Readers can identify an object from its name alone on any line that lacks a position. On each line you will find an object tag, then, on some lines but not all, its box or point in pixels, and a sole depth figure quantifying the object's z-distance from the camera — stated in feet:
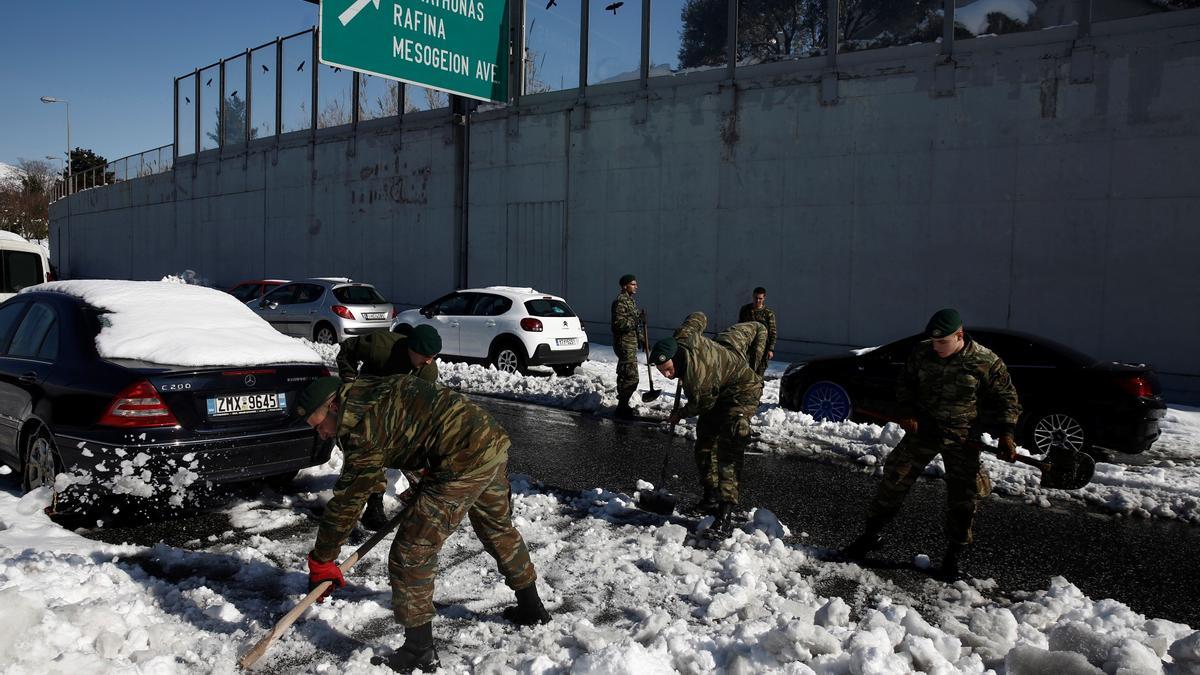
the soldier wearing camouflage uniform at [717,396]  17.53
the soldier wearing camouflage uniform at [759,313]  34.88
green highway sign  46.26
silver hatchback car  51.78
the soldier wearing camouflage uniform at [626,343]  33.06
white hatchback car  41.78
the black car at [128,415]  16.29
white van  39.88
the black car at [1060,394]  26.21
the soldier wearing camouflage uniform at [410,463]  11.06
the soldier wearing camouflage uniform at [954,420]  16.03
